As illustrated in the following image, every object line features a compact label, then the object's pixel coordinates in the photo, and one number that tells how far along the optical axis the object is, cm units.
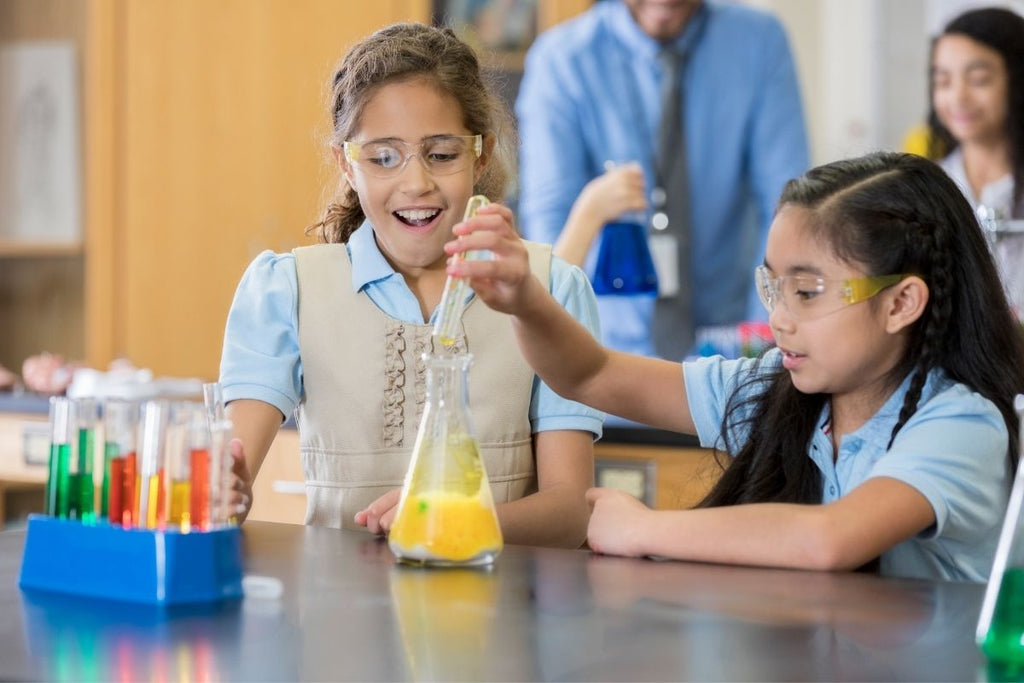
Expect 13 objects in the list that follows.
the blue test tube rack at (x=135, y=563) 170
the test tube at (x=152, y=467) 171
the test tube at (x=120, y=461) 173
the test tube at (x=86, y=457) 175
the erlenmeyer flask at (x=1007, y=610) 157
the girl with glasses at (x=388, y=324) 224
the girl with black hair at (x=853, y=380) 191
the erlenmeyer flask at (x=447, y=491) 180
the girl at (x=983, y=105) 395
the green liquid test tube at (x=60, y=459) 175
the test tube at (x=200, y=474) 172
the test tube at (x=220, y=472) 172
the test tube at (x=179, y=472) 171
